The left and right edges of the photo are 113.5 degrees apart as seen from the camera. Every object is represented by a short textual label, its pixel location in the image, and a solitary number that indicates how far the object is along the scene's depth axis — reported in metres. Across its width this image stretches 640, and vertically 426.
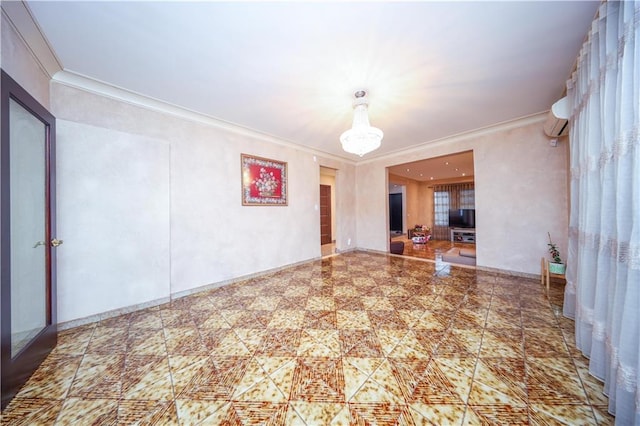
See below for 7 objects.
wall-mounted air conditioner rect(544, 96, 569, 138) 2.33
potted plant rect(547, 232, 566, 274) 2.83
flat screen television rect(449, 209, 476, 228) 8.26
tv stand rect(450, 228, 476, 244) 8.27
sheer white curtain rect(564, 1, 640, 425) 1.08
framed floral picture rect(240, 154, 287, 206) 3.65
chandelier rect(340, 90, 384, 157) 2.47
